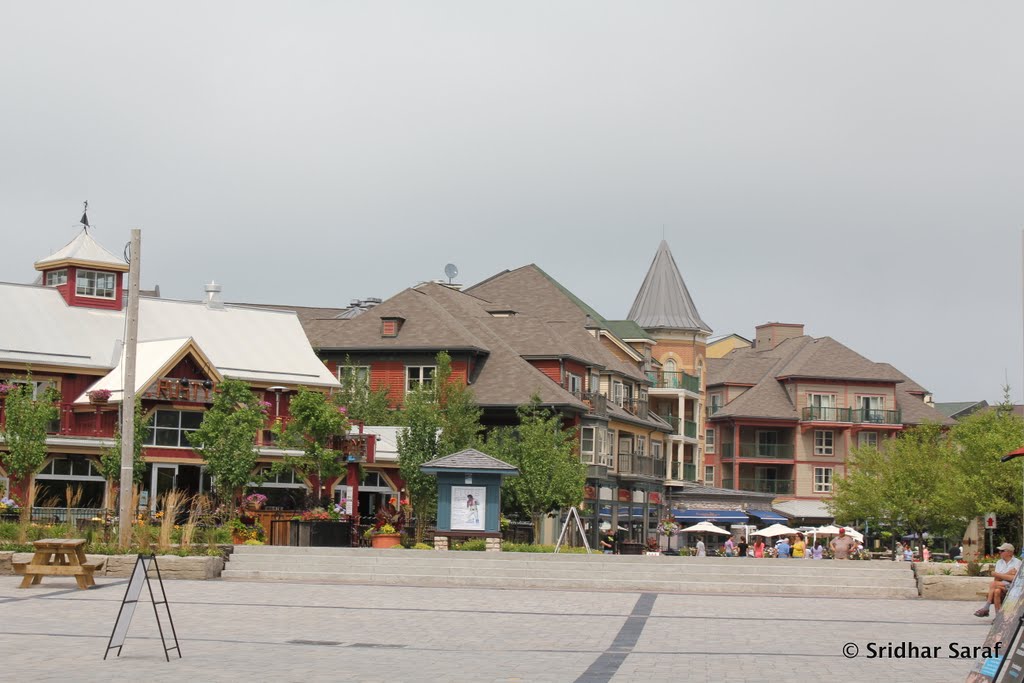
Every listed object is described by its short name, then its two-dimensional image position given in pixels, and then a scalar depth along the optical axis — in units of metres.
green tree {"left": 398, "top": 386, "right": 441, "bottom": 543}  45.81
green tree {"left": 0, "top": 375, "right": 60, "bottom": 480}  40.00
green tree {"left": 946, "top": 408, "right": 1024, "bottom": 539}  46.53
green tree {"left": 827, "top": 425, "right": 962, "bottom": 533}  63.00
